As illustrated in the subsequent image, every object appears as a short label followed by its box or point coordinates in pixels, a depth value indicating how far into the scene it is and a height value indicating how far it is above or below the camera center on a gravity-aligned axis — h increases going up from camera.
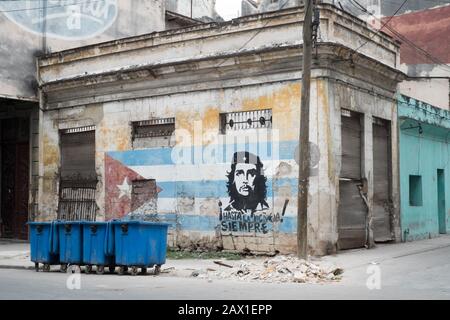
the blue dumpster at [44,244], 14.46 -1.04
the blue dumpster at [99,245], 13.59 -1.01
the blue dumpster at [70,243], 14.08 -0.99
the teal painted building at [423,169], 20.92 +1.09
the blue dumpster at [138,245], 13.28 -0.97
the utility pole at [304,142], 13.70 +1.25
